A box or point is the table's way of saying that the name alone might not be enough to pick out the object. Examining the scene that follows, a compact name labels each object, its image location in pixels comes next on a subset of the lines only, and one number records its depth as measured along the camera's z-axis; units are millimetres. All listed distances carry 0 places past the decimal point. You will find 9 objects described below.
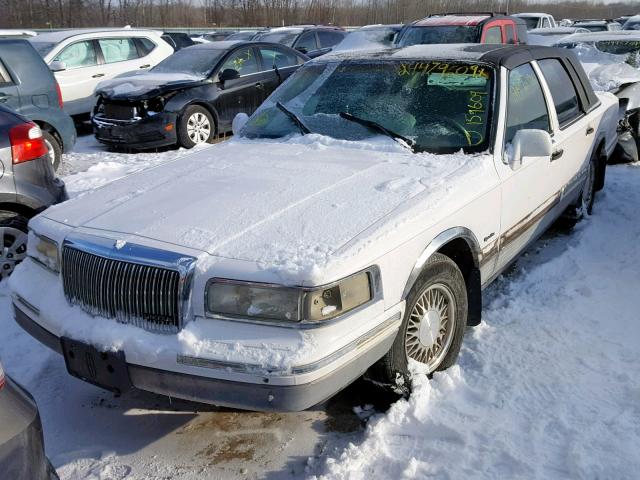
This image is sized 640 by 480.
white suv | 10898
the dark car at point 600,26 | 22173
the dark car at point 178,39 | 18688
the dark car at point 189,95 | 9102
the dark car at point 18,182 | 4715
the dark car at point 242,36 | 19031
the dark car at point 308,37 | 15512
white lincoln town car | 2492
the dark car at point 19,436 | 1869
